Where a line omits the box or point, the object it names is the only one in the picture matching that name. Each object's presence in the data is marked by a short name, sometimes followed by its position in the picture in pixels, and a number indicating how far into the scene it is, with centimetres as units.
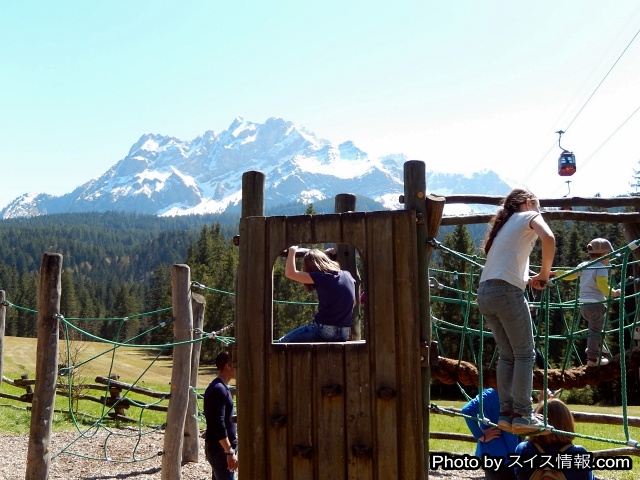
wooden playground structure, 388
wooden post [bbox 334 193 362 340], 597
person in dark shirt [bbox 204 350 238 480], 530
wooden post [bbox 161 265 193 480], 685
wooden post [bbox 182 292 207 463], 805
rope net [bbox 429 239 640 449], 437
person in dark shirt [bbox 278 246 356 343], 448
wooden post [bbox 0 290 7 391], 900
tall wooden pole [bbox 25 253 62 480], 582
